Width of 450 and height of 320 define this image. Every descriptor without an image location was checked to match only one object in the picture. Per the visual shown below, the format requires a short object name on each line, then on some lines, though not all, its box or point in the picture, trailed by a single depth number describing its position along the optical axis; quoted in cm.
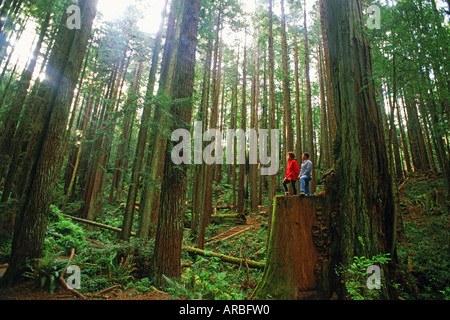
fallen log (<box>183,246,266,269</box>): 729
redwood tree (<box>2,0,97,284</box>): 436
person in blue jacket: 623
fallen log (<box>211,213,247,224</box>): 1436
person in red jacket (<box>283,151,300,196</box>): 659
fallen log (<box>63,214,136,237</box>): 1089
